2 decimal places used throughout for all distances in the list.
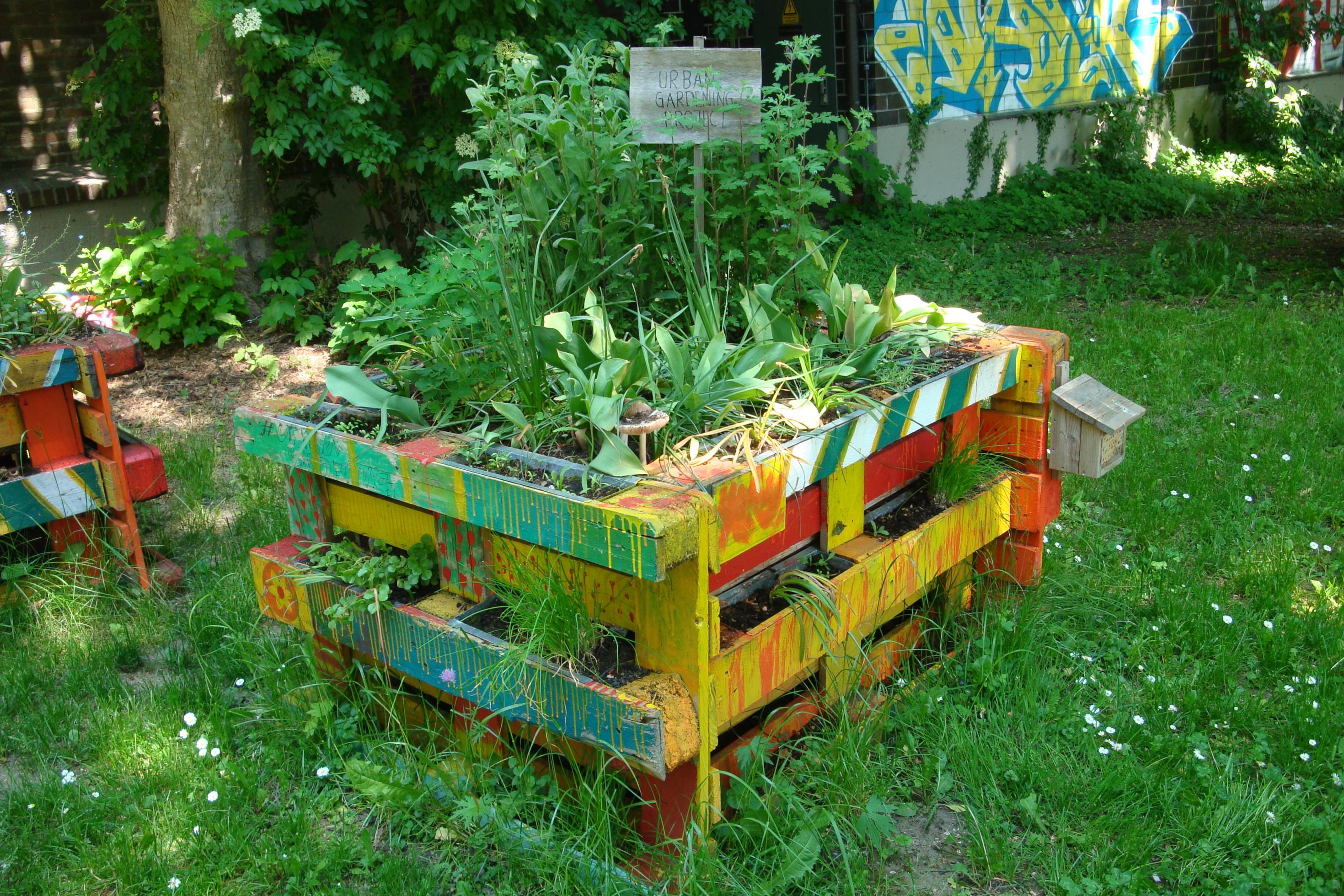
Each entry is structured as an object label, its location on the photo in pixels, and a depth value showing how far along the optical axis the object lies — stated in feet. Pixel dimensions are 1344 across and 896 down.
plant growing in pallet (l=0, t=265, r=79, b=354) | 11.32
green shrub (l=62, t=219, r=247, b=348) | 19.31
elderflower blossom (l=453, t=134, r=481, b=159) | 16.82
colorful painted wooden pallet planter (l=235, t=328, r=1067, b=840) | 6.79
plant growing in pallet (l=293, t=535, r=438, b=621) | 8.15
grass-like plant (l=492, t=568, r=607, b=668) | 7.13
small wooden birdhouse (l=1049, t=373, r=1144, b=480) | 9.99
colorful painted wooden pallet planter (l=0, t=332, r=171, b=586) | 10.82
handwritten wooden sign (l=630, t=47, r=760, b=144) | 9.07
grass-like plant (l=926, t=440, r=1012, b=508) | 9.70
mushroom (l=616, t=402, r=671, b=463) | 7.27
